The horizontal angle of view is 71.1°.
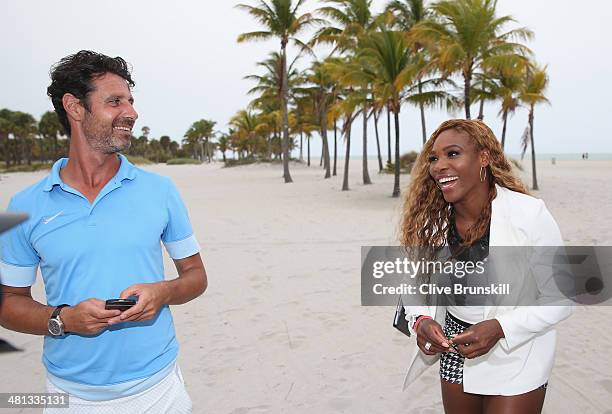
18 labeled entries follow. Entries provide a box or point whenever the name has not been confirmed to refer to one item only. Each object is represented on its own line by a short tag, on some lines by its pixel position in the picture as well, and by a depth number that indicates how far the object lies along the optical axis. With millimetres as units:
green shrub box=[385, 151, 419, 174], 29847
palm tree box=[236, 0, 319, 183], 24359
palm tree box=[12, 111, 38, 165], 54094
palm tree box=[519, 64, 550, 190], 18469
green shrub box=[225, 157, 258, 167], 49144
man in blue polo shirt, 1516
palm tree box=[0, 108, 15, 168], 51000
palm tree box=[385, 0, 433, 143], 22875
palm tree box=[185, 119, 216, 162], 79812
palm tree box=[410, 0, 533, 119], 13820
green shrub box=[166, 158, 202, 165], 71562
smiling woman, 1682
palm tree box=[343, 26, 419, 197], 14792
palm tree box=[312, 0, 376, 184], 21047
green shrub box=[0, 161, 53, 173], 44694
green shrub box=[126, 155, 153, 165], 59831
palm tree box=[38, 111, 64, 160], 53081
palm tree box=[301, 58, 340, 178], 28750
